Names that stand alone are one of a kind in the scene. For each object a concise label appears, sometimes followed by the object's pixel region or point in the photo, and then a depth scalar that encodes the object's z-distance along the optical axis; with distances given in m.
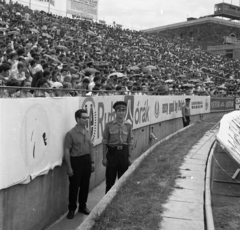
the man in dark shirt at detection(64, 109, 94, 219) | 6.20
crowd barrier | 4.55
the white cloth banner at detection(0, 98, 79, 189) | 4.47
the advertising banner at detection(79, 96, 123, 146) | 7.80
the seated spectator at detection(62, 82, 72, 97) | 6.59
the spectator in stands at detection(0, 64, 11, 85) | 6.87
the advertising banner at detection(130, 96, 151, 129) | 12.23
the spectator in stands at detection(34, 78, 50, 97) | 5.61
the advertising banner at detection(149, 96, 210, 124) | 15.01
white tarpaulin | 6.86
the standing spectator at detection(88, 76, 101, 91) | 9.87
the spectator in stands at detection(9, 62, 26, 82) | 7.72
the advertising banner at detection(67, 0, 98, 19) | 48.75
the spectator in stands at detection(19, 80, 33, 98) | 5.02
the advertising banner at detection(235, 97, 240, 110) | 31.35
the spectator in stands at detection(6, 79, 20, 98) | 4.67
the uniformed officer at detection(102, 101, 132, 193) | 6.75
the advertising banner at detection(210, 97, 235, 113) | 27.59
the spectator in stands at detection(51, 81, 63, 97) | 6.17
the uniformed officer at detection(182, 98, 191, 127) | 17.94
